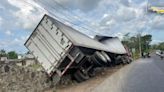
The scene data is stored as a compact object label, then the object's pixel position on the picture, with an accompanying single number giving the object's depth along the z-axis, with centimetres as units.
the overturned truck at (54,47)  568
